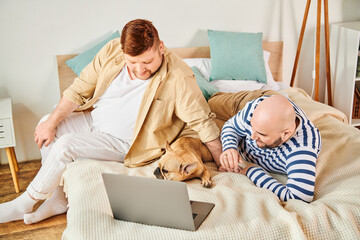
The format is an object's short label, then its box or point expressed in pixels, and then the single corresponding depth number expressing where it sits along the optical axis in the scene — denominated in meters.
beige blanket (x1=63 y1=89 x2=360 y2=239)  1.19
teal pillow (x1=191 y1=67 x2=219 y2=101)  2.23
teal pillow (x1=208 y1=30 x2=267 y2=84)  2.69
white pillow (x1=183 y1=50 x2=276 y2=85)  2.71
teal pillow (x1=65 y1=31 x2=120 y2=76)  2.57
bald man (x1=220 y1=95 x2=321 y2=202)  1.36
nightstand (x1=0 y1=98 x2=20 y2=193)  2.26
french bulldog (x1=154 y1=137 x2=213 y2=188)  1.51
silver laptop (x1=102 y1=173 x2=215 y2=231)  1.16
